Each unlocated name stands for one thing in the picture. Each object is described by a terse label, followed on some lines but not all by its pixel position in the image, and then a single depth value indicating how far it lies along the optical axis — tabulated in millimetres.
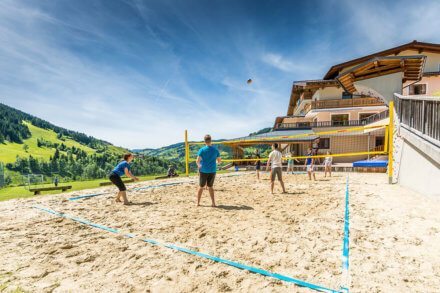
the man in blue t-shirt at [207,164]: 5383
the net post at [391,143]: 7624
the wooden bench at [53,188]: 8797
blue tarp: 16266
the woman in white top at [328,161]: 12541
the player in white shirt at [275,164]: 6906
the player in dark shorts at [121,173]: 6004
